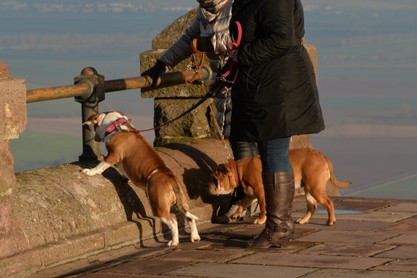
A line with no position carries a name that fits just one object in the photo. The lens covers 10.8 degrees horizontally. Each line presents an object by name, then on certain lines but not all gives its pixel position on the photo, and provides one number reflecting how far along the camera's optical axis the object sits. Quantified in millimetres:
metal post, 16361
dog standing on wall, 15244
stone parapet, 13530
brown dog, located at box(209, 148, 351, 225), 16438
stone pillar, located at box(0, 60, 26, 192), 13400
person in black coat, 14400
